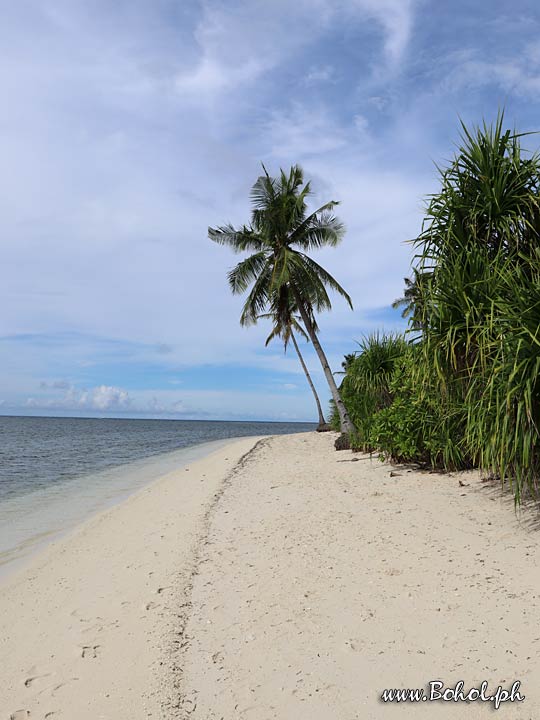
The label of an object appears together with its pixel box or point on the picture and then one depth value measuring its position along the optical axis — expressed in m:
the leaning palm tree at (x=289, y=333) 20.74
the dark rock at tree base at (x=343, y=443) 15.05
